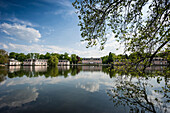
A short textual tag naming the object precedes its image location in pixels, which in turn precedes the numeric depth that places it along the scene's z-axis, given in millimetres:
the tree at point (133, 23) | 4660
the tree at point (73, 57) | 117125
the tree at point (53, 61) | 69125
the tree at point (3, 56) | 61047
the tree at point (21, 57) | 113250
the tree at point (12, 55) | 111550
